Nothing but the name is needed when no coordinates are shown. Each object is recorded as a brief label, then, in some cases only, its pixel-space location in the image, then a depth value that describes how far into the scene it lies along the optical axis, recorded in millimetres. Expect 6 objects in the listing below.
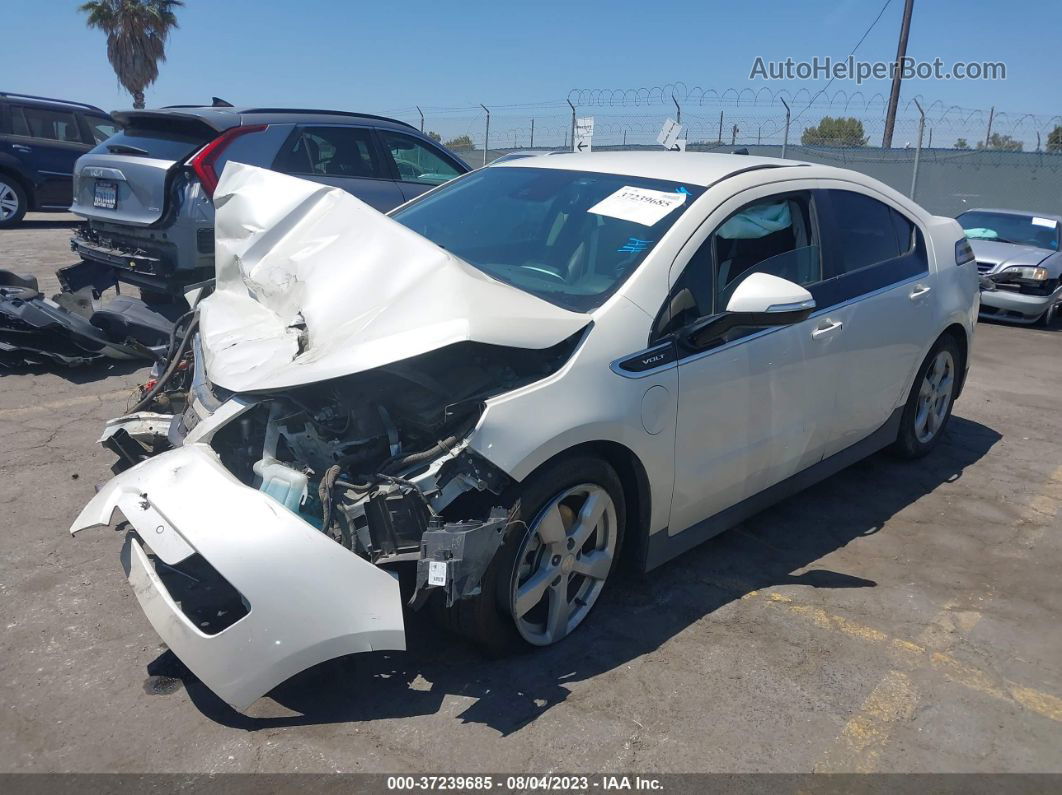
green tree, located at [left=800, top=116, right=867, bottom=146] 26594
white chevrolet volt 2643
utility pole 18827
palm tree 31109
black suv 13734
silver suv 6449
